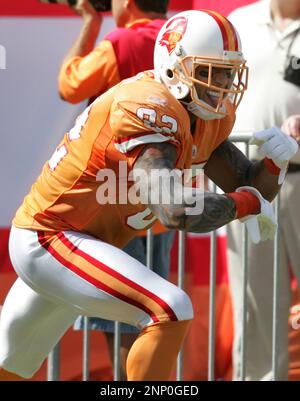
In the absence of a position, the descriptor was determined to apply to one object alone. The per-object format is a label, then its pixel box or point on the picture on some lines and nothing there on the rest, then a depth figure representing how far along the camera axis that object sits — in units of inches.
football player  353.4
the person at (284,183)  473.7
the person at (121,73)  462.3
